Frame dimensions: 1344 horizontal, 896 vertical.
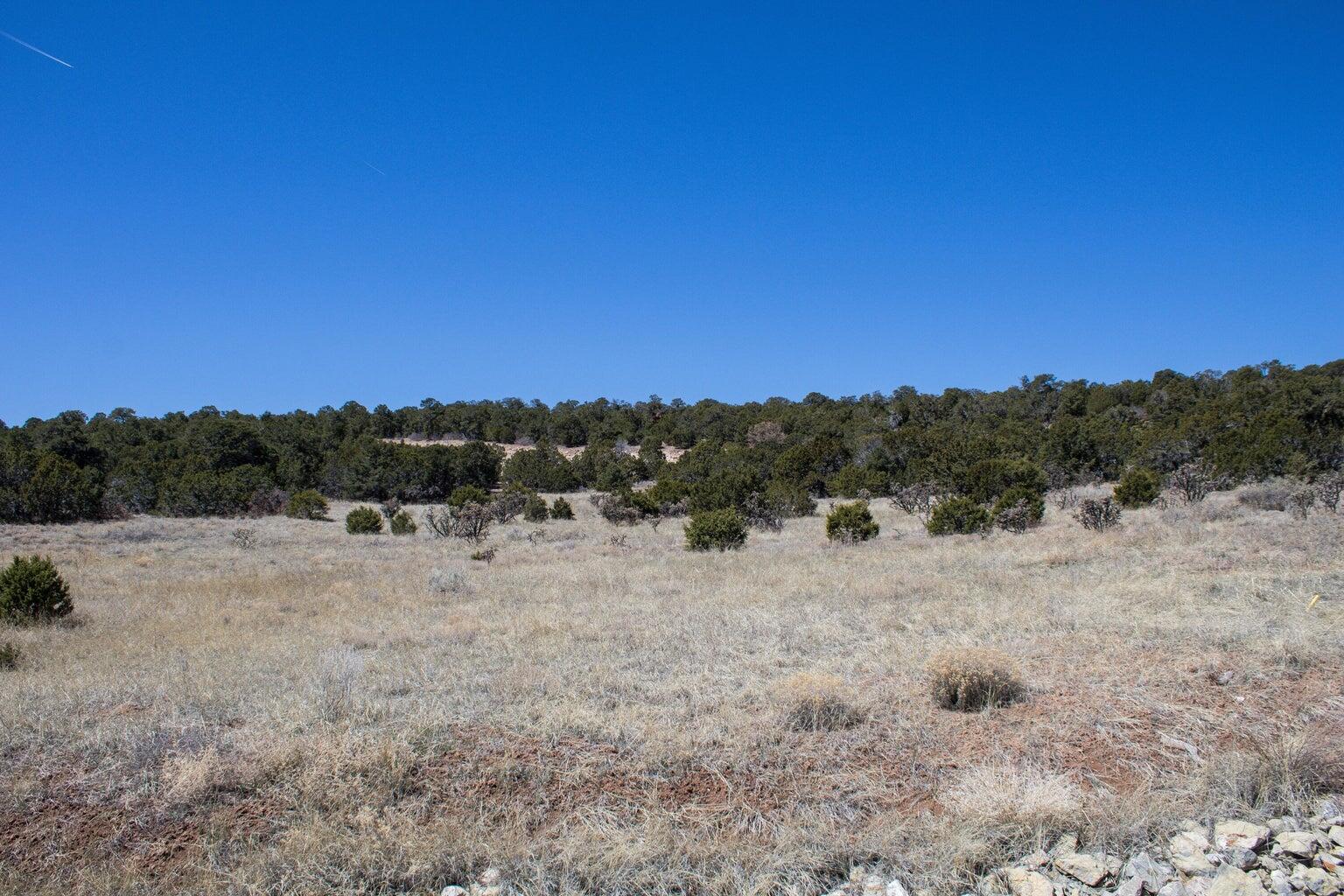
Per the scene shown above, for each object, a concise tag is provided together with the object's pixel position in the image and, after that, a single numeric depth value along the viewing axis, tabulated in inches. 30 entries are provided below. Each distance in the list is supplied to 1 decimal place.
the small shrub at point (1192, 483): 885.3
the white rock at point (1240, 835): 153.7
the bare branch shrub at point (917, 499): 1065.5
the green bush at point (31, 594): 435.2
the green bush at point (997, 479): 1071.0
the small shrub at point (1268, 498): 775.7
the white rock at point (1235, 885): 141.4
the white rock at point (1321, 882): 140.7
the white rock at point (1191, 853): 149.3
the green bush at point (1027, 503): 859.4
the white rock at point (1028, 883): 146.6
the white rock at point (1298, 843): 149.6
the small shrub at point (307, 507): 1375.5
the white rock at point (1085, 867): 148.6
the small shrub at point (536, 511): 1267.2
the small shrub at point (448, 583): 560.1
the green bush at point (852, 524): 795.4
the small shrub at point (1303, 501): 653.9
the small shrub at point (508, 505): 1278.3
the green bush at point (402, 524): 1119.0
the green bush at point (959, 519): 812.0
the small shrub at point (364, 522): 1139.3
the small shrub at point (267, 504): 1476.4
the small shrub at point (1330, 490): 715.4
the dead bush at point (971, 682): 243.4
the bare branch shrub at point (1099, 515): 725.9
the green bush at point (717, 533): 784.3
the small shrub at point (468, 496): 1218.6
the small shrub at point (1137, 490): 940.6
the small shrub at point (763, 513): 1026.7
